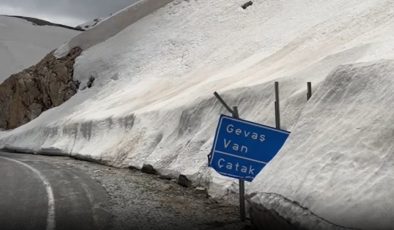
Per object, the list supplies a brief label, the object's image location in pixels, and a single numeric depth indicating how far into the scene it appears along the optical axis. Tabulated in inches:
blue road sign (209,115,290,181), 332.8
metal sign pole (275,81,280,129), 362.0
